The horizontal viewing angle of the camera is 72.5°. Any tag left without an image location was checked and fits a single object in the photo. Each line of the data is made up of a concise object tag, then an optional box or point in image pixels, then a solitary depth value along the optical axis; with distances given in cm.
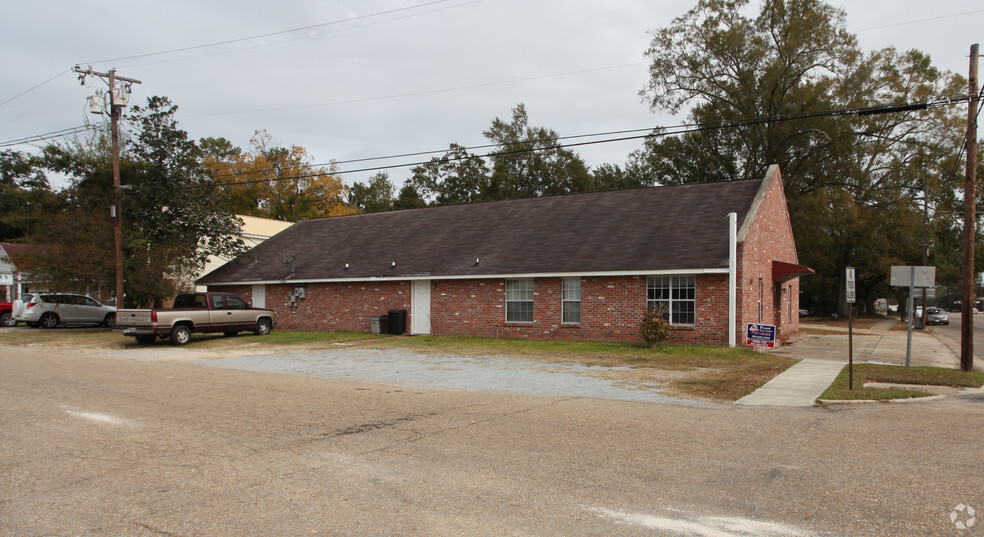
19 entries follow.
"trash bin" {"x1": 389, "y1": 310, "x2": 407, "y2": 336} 2588
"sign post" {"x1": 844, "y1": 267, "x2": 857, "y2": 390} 1250
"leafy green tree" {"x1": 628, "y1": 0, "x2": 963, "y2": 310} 4359
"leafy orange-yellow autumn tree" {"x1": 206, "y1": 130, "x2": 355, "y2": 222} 5906
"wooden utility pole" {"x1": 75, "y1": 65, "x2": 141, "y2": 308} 2770
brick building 2108
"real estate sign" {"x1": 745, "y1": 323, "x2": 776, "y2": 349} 1653
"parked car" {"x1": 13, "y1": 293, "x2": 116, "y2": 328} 3111
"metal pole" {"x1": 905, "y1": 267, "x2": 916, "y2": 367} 1477
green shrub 1958
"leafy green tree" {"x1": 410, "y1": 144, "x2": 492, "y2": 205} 6206
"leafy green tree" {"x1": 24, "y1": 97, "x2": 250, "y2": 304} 2998
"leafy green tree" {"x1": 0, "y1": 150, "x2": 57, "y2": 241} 3266
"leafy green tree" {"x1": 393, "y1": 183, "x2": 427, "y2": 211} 6389
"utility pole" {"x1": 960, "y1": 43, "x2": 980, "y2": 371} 1569
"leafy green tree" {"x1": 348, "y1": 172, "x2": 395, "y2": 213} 7788
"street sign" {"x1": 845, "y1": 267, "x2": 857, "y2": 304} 1298
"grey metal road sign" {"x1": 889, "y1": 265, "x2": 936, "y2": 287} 1506
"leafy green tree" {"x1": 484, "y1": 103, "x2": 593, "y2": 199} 6356
